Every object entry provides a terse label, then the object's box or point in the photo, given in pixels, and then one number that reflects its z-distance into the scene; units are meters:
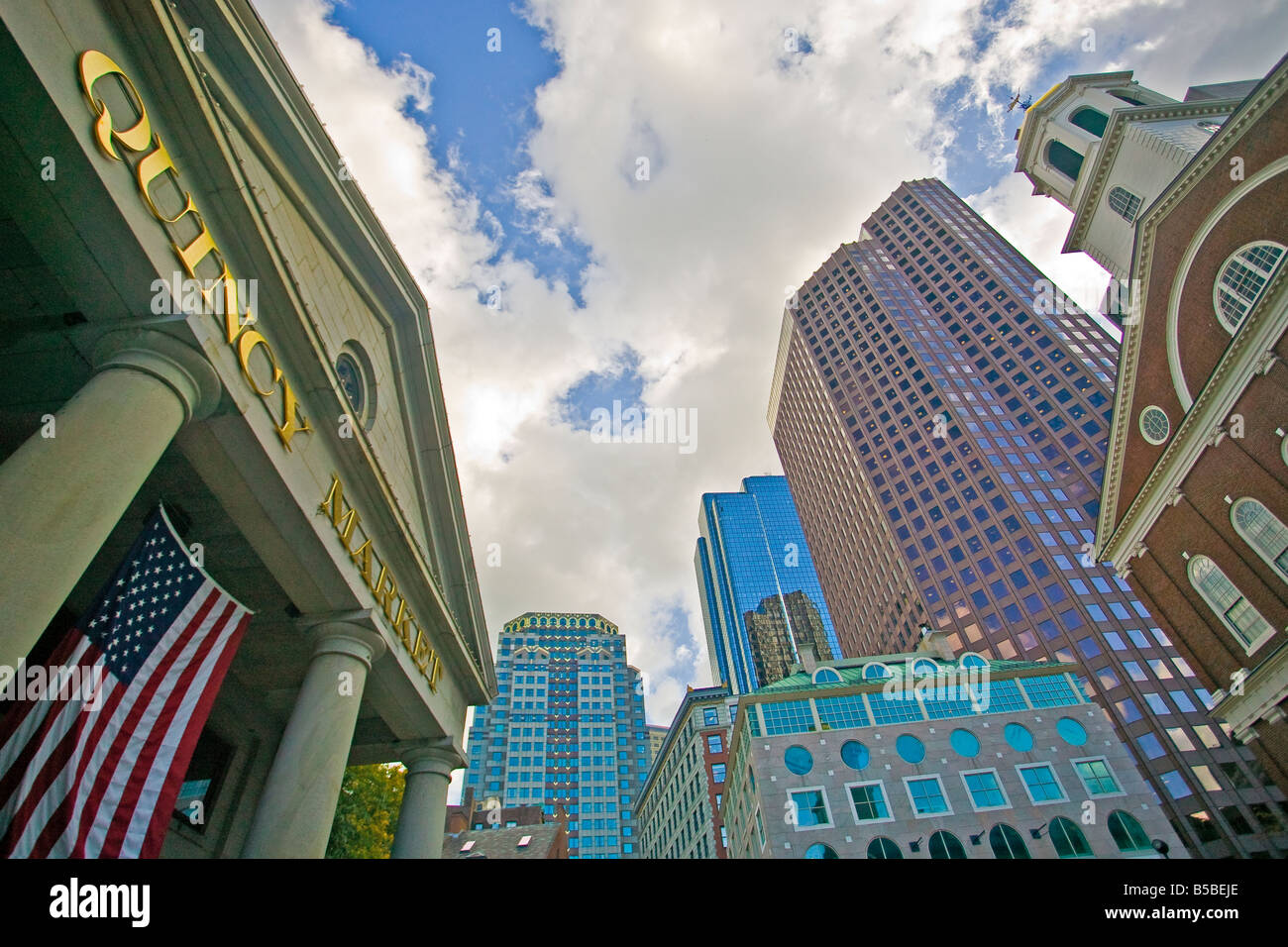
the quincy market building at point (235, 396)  7.10
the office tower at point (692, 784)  71.00
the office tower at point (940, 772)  34.06
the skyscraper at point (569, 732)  118.00
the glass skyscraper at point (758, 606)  164.62
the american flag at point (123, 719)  6.95
